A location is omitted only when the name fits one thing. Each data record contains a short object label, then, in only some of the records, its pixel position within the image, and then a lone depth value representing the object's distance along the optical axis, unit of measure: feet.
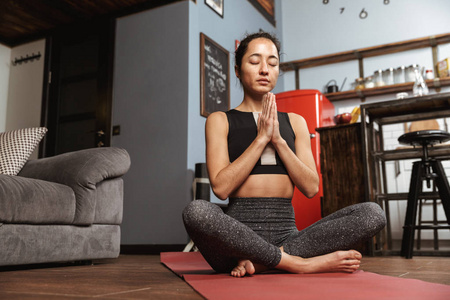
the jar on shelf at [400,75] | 15.07
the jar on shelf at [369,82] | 15.34
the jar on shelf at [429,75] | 14.52
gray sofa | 6.05
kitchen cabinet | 9.97
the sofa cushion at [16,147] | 7.58
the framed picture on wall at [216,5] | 13.05
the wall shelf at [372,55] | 14.75
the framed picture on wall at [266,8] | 16.08
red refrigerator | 12.89
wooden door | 14.23
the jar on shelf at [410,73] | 14.83
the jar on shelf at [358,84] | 15.46
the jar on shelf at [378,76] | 15.38
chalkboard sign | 12.32
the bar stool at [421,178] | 8.57
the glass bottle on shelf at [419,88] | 10.12
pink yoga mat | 3.25
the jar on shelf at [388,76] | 15.23
